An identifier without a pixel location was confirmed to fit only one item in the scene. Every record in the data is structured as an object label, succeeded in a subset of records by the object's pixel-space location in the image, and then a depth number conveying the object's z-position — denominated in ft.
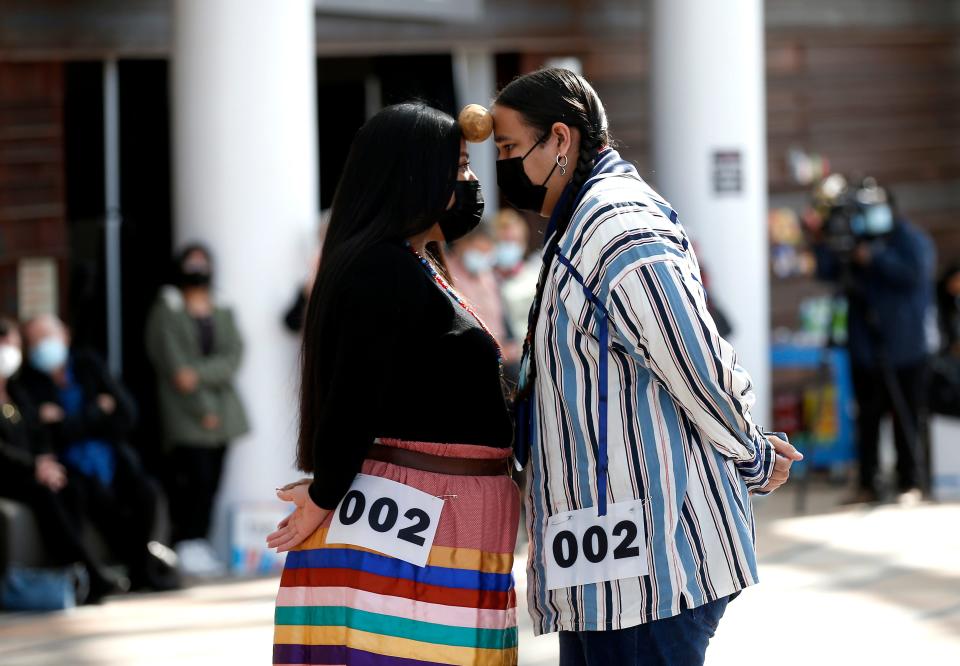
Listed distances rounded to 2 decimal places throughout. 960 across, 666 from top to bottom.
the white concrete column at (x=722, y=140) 56.90
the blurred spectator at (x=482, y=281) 50.57
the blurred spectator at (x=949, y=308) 59.88
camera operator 53.67
